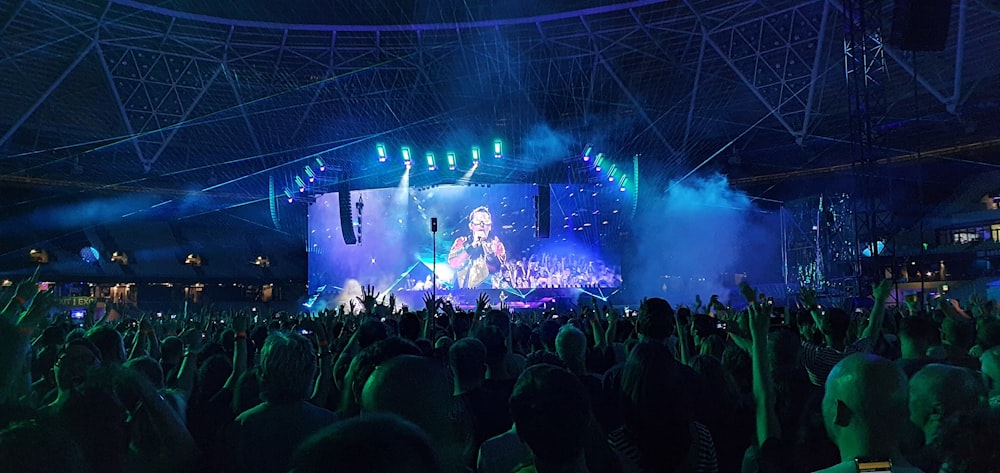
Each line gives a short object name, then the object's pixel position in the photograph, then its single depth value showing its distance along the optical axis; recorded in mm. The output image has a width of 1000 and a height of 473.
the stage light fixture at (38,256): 27781
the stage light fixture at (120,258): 30625
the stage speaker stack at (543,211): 25562
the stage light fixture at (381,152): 24516
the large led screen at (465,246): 26531
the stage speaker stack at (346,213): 24562
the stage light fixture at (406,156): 24703
